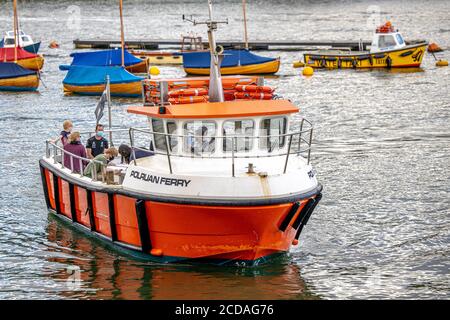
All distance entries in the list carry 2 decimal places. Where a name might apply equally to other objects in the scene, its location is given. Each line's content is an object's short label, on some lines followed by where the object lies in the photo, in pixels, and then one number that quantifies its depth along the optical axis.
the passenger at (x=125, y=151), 22.27
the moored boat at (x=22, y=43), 67.75
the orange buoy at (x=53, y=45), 82.00
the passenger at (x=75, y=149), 23.70
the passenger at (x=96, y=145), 24.33
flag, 24.52
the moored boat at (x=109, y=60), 55.00
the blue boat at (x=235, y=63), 56.53
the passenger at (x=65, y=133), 25.19
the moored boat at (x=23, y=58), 60.53
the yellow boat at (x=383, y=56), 60.25
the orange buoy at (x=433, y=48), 70.94
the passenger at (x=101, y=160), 22.20
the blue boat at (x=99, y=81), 48.97
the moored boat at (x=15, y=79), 52.84
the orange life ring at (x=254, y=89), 21.52
